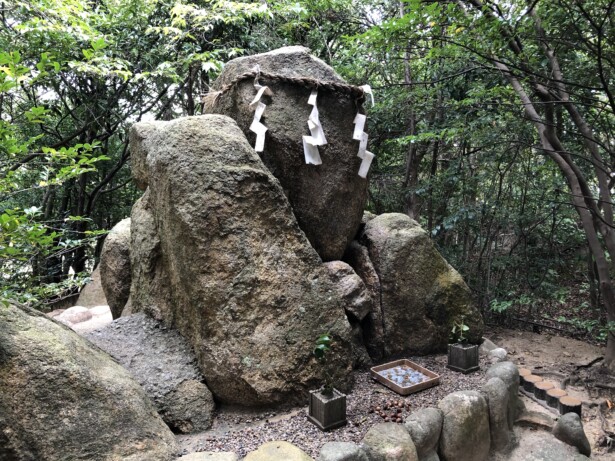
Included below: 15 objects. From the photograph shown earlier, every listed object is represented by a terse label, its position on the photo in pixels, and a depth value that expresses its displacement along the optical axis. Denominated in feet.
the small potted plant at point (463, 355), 11.78
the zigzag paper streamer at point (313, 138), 11.43
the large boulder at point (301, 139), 11.84
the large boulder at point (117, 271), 13.47
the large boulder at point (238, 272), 9.19
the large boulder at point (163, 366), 8.72
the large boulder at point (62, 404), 6.44
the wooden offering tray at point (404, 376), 10.44
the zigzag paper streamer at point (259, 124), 11.09
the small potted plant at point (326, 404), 8.52
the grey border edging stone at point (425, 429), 8.98
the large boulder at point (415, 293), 12.72
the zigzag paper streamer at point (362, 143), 12.30
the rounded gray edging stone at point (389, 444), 8.14
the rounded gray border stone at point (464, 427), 9.66
